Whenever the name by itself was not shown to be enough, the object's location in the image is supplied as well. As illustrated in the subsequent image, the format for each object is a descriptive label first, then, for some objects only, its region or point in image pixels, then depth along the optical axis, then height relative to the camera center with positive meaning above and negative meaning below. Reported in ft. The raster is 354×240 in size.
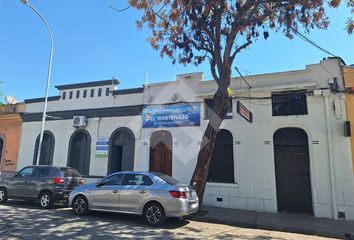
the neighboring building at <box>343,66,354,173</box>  36.25 +10.14
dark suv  37.55 -1.60
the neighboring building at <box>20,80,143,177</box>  49.73 +7.96
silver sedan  29.01 -2.38
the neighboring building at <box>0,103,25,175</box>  58.03 +7.29
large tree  34.50 +18.23
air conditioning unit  52.16 +9.10
